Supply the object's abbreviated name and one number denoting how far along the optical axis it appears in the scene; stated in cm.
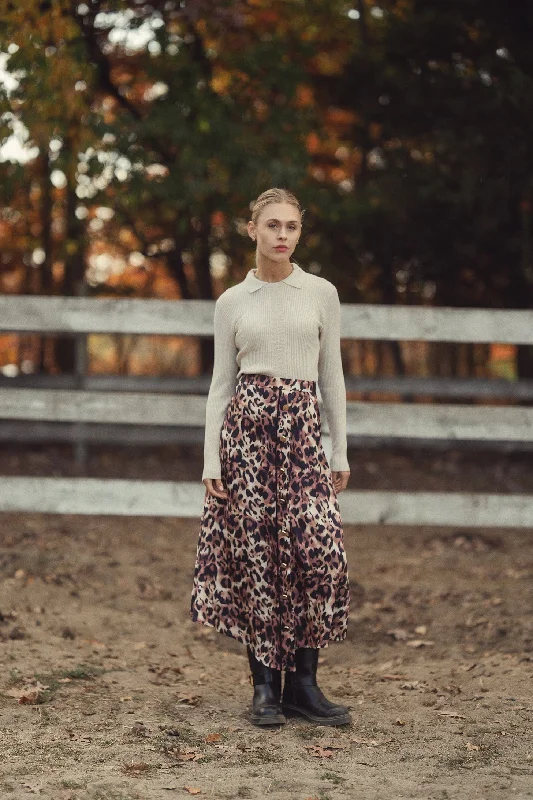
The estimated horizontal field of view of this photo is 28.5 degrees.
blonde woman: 391
